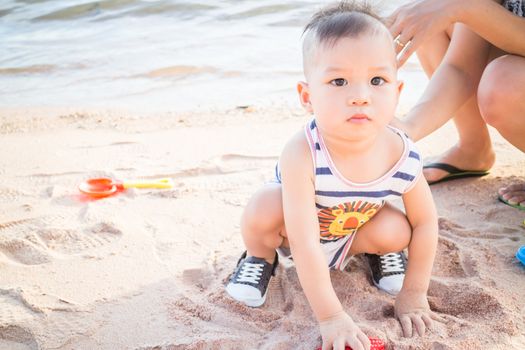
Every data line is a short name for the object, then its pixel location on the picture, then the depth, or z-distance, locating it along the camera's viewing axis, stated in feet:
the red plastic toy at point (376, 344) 5.35
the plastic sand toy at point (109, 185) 9.26
